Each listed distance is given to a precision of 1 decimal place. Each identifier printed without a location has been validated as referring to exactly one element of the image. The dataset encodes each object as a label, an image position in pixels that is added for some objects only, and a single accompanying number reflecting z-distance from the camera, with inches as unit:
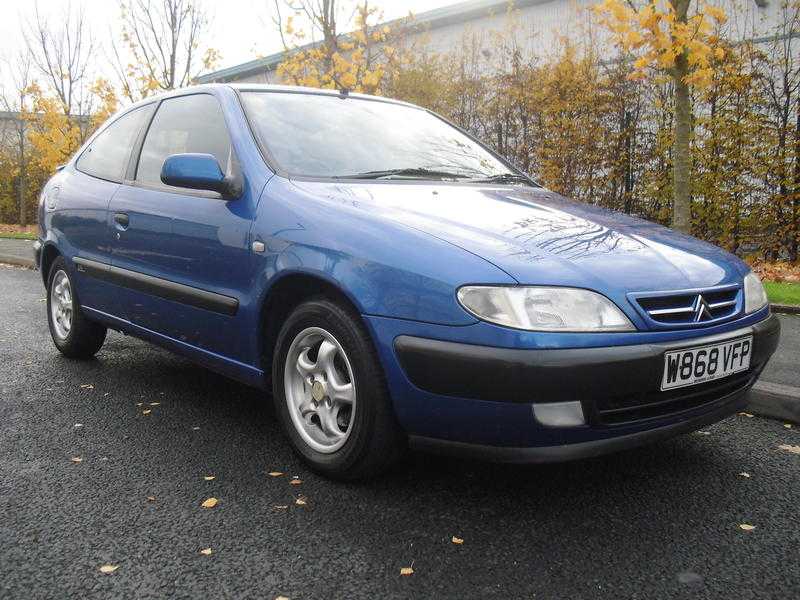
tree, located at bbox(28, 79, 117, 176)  631.8
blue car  94.8
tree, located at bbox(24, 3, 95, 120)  679.7
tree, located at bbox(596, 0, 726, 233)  260.4
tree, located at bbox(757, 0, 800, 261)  375.9
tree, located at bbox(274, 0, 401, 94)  403.5
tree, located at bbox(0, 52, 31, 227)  779.4
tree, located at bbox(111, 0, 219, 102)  572.4
